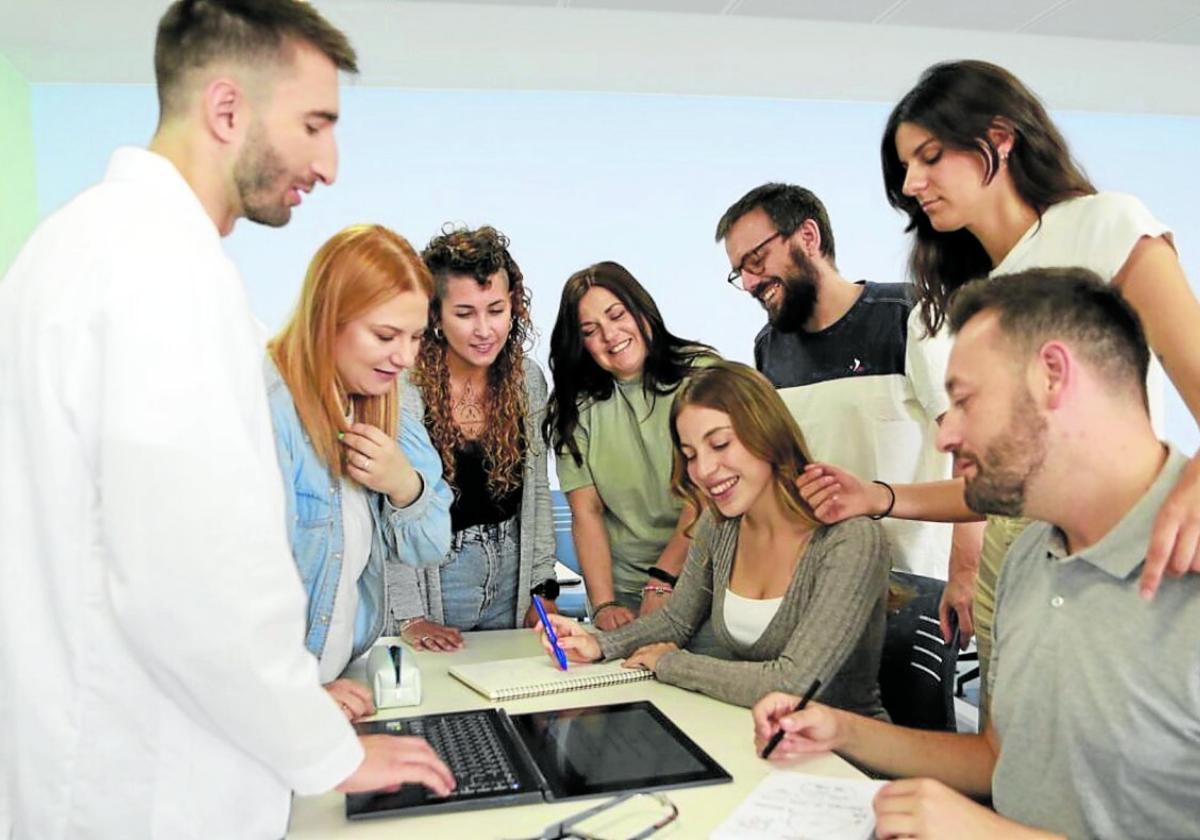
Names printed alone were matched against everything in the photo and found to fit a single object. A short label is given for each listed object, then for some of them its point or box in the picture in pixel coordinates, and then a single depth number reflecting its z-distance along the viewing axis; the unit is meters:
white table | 1.08
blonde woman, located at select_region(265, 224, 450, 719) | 1.49
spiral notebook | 1.57
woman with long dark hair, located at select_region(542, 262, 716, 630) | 2.22
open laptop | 1.14
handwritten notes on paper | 1.04
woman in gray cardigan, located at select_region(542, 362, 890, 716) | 1.54
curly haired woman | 2.09
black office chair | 1.63
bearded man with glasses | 2.34
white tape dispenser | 1.53
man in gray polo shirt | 0.97
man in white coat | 0.92
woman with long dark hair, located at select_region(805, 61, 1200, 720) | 1.35
